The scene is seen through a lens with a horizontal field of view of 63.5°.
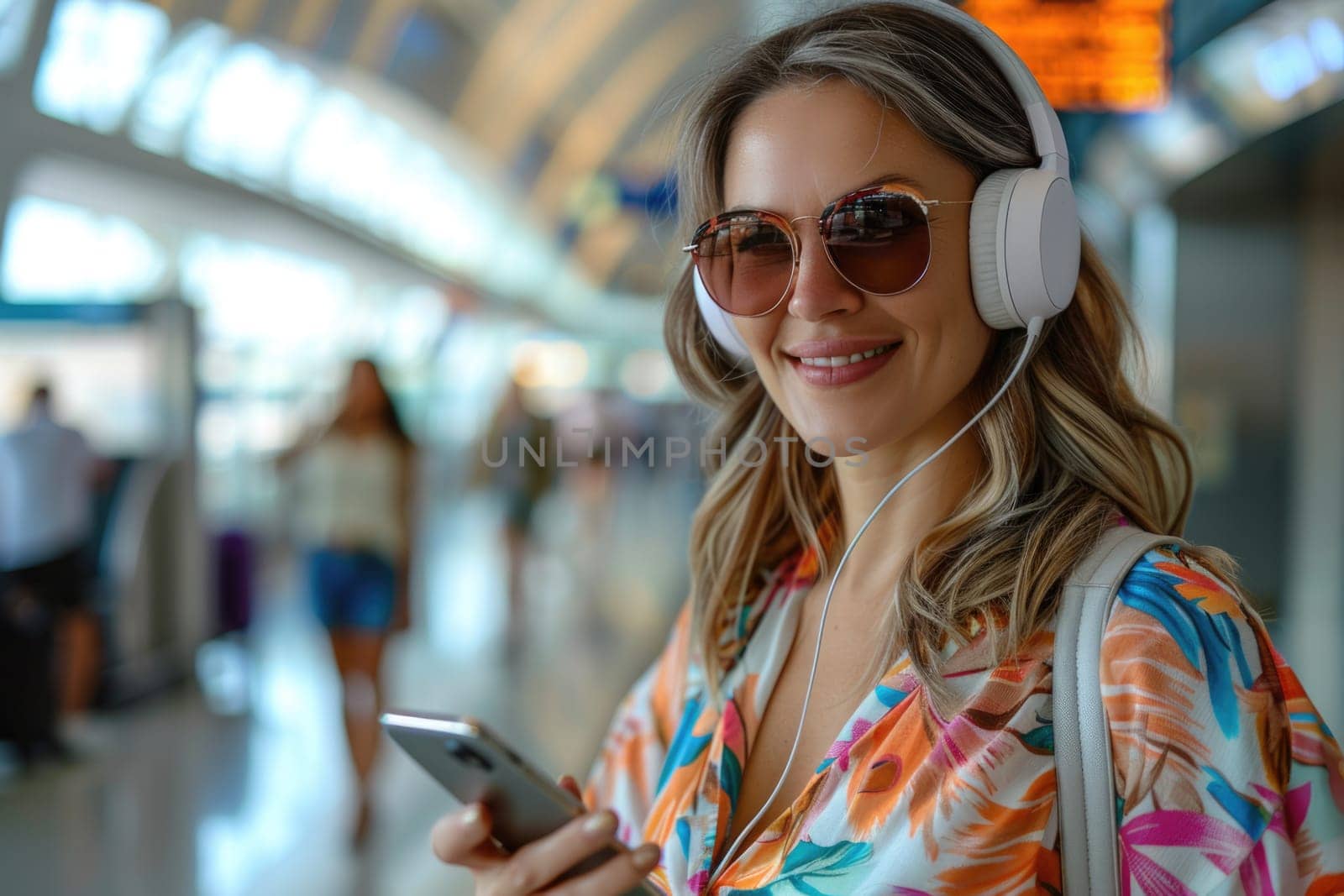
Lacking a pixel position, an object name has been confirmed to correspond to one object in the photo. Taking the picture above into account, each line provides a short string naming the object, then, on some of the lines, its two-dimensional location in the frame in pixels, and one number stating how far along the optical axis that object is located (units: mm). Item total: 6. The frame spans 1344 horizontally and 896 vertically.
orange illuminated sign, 4094
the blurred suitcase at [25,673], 5855
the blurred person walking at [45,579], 5918
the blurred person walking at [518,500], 7406
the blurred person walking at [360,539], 5000
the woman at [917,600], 985
